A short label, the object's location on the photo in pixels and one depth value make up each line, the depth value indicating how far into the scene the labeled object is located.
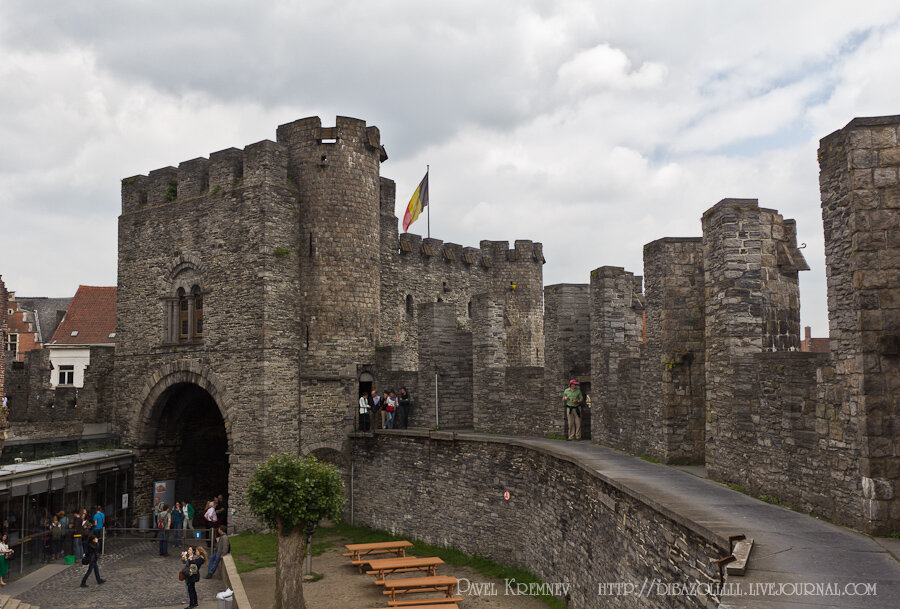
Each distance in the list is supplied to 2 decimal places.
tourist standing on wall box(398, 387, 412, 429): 21.80
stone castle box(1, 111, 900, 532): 8.82
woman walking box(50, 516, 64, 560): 18.36
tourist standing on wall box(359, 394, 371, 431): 21.66
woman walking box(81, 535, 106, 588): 16.08
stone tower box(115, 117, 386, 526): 20.70
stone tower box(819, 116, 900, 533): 8.33
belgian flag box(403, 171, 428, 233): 25.78
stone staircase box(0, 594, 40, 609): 13.94
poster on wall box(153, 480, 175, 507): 22.31
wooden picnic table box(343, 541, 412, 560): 17.16
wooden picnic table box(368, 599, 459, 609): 12.88
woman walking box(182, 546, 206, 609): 14.34
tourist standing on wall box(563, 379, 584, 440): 17.97
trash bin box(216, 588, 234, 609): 13.34
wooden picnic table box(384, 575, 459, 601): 14.14
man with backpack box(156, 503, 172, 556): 19.19
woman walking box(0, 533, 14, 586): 15.65
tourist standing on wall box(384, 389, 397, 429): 21.55
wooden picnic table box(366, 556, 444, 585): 15.54
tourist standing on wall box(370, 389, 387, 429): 21.59
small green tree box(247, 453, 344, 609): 13.53
